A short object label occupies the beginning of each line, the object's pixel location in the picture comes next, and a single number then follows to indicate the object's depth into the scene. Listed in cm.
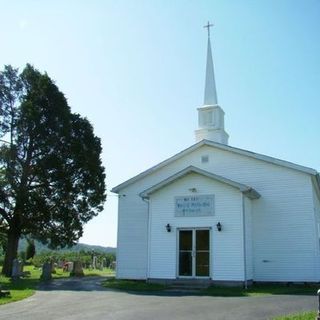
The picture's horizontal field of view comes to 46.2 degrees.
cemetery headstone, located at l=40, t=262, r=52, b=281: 1990
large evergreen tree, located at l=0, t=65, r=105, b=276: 2180
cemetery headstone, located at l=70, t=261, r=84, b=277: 2288
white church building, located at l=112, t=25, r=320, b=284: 1651
